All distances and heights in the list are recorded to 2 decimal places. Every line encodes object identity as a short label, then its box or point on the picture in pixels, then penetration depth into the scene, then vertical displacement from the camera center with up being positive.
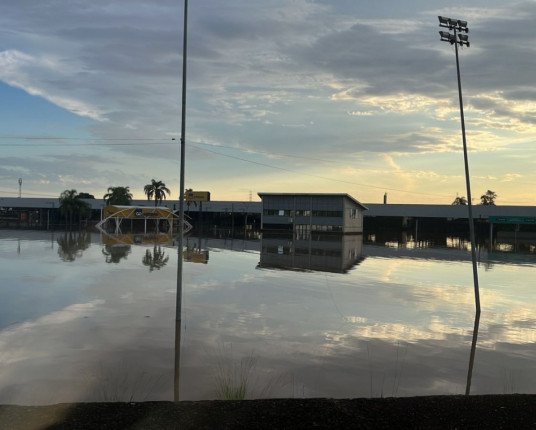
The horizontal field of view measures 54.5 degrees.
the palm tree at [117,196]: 116.06 +6.48
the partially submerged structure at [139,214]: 82.00 +1.88
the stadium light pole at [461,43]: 15.49 +6.20
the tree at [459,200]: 149.50 +9.32
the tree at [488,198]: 148.35 +9.99
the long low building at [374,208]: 93.85 +4.36
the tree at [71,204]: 105.56 +4.16
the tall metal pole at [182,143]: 11.35 +1.96
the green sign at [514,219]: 77.44 +2.11
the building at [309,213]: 82.50 +2.69
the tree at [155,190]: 115.56 +8.06
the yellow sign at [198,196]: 102.00 +6.06
